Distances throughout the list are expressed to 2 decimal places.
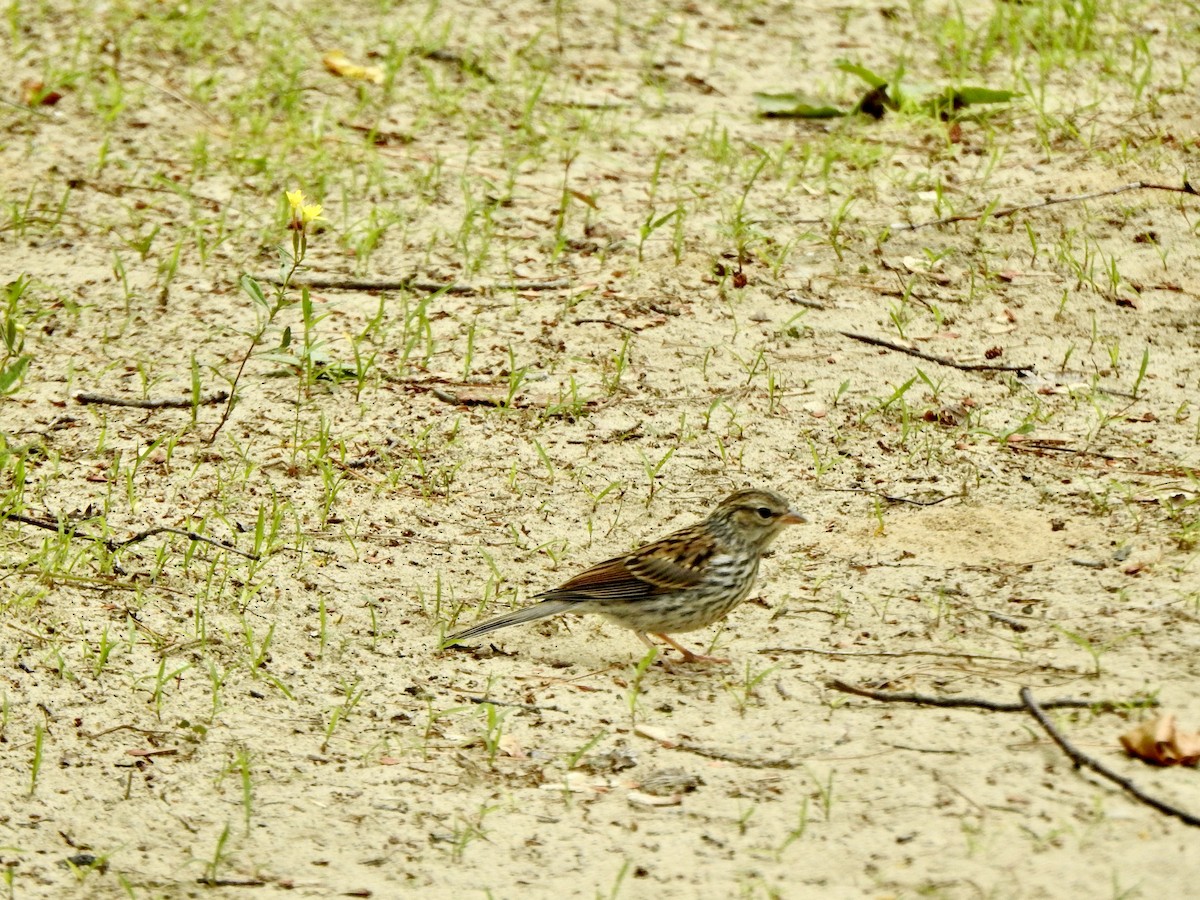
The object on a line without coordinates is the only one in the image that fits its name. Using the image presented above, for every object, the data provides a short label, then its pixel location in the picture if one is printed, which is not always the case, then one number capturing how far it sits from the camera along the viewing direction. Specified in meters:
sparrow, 11.38
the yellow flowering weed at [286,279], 13.01
